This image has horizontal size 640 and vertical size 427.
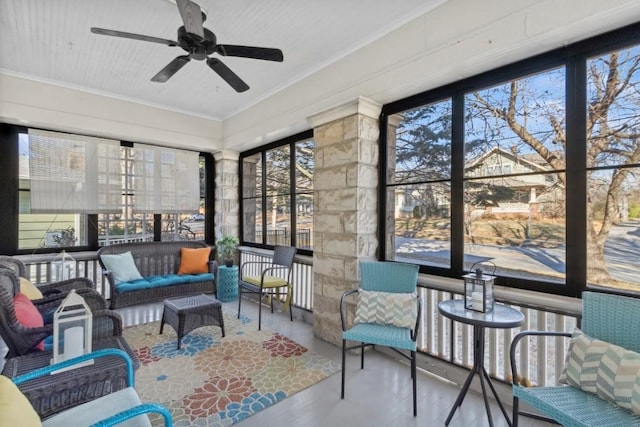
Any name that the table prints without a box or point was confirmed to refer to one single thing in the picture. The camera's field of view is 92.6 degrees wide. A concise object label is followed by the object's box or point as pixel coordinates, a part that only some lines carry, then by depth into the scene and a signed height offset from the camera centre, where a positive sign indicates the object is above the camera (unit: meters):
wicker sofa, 4.05 -0.96
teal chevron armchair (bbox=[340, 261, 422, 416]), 2.19 -0.77
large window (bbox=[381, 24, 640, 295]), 1.94 +0.31
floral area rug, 2.15 -1.36
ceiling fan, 2.04 +1.25
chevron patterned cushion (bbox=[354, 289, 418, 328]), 2.38 -0.77
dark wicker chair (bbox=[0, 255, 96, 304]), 2.93 -0.75
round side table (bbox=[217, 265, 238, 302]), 4.76 -1.12
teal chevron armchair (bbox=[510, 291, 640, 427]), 1.37 -0.76
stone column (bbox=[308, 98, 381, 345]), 3.00 +0.10
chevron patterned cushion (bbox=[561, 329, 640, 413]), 1.37 -0.76
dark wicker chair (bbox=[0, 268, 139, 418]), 1.56 -0.88
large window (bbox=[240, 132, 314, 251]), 4.29 +0.30
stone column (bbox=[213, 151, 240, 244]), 5.46 +0.32
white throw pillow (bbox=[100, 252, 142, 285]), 4.12 -0.75
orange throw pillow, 4.77 -0.76
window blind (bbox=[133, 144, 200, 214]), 4.81 +0.54
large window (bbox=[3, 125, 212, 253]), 4.02 +0.29
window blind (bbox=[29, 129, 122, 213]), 4.00 +0.55
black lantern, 2.01 -0.54
